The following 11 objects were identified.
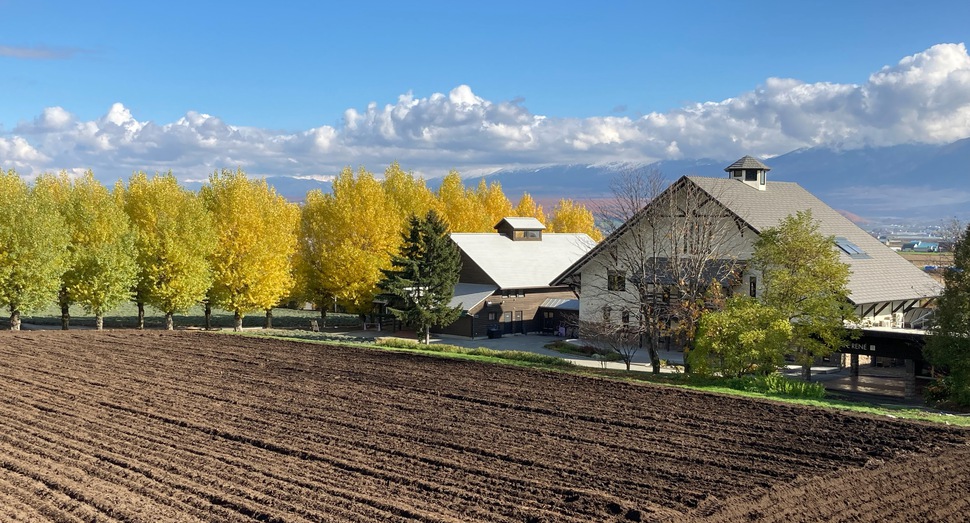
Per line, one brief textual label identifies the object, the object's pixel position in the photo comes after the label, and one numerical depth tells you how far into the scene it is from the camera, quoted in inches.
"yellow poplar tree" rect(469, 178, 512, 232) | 3100.9
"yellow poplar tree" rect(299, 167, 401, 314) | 1919.3
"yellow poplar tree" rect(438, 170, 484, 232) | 2768.2
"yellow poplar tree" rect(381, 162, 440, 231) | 2491.4
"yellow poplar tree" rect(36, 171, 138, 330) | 1707.7
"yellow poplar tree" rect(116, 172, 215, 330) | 1727.4
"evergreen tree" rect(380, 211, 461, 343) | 1637.6
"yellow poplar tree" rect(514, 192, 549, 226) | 3356.3
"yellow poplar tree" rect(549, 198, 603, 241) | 3398.1
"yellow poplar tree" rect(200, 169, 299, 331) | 1782.7
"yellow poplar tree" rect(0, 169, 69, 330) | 1684.3
